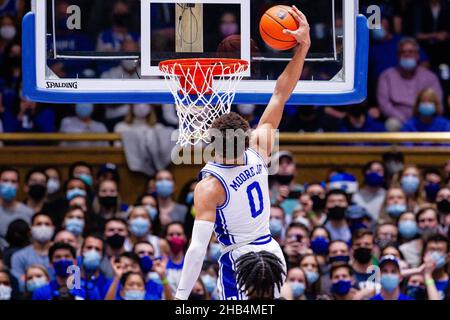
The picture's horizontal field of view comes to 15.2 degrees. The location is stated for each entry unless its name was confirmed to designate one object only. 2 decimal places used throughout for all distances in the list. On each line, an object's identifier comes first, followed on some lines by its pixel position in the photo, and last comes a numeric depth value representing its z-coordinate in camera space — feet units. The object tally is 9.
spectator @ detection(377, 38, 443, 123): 53.66
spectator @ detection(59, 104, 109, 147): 52.21
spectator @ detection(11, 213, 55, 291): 44.69
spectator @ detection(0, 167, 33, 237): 47.41
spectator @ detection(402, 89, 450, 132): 52.10
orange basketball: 34.07
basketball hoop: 34.98
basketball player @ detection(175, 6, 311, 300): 30.53
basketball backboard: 35.50
